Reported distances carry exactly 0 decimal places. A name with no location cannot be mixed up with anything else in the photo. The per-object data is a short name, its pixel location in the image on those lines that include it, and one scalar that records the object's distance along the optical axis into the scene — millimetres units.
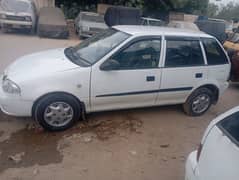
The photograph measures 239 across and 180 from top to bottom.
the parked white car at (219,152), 1312
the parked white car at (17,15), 9127
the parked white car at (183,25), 10471
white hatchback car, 2716
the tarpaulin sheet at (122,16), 10621
